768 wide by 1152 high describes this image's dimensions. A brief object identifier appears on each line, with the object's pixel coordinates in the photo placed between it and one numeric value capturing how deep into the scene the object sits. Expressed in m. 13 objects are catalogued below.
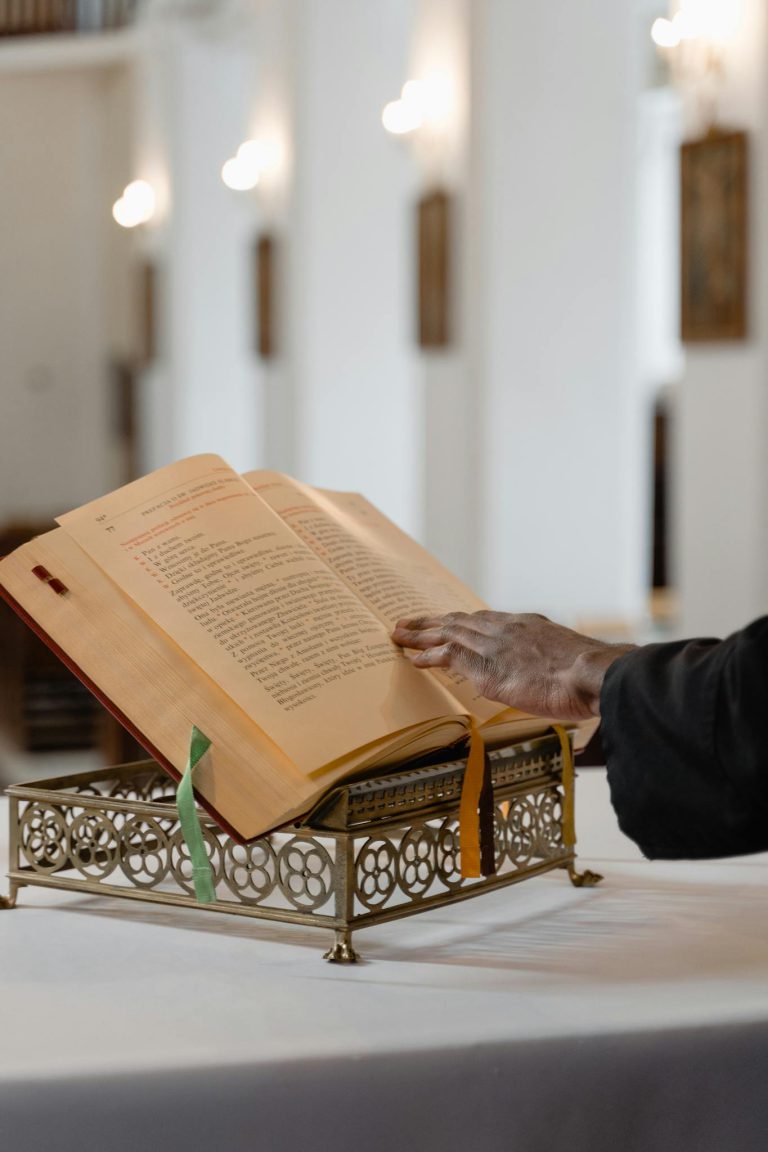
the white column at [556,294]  7.34
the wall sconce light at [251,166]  10.09
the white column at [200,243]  11.88
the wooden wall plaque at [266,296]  10.13
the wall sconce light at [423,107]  7.52
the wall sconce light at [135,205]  11.57
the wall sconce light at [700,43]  5.47
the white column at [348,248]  9.36
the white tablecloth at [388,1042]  0.99
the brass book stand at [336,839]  1.27
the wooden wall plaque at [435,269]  7.60
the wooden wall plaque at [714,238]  5.46
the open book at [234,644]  1.25
